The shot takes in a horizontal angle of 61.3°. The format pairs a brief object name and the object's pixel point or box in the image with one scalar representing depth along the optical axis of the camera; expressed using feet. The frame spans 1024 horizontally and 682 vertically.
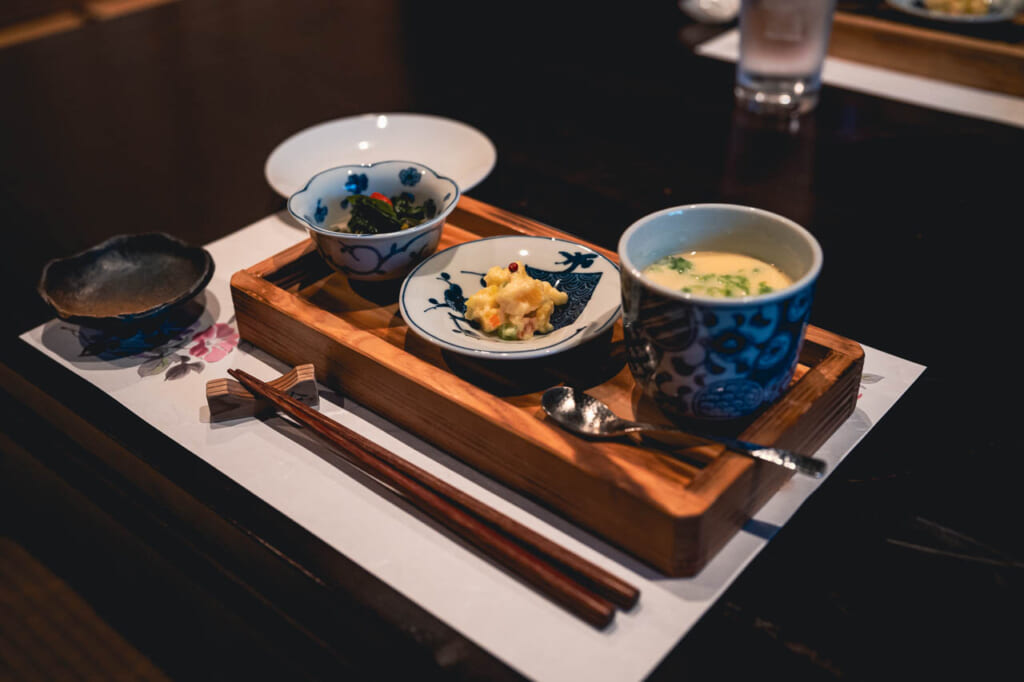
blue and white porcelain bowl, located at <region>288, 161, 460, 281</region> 3.75
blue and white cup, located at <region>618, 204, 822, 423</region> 2.73
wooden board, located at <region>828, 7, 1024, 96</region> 6.28
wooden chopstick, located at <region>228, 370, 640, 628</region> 2.65
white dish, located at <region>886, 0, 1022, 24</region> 6.47
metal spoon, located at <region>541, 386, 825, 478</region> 2.75
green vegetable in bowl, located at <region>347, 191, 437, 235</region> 4.00
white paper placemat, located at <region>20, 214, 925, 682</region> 2.60
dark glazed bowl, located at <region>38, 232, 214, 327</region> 4.05
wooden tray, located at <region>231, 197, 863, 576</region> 2.74
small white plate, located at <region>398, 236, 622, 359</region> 3.30
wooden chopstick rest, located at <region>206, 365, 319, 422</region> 3.46
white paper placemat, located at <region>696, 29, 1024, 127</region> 6.07
